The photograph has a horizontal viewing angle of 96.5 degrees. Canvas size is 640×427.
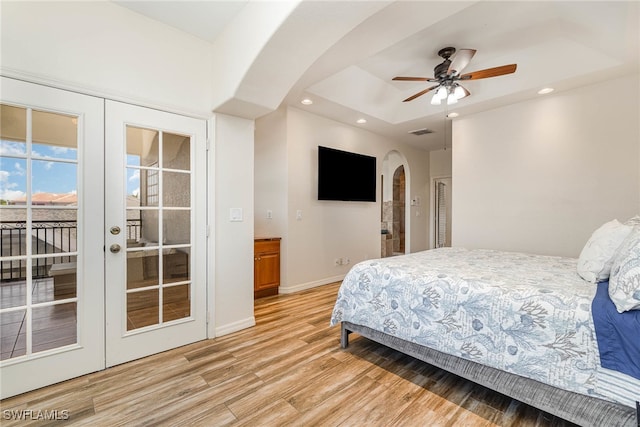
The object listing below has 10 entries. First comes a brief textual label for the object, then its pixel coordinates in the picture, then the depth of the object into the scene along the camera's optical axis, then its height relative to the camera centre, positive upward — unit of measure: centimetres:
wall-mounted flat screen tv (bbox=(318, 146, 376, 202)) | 442 +65
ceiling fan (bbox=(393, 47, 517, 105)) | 274 +144
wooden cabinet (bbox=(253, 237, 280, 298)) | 378 -70
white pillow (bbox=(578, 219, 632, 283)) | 175 -25
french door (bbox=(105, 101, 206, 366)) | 218 -13
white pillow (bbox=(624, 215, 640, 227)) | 201 -6
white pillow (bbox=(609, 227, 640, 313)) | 132 -32
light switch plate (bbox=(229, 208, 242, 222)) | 275 +1
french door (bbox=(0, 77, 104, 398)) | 182 -14
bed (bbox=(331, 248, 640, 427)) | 138 -68
